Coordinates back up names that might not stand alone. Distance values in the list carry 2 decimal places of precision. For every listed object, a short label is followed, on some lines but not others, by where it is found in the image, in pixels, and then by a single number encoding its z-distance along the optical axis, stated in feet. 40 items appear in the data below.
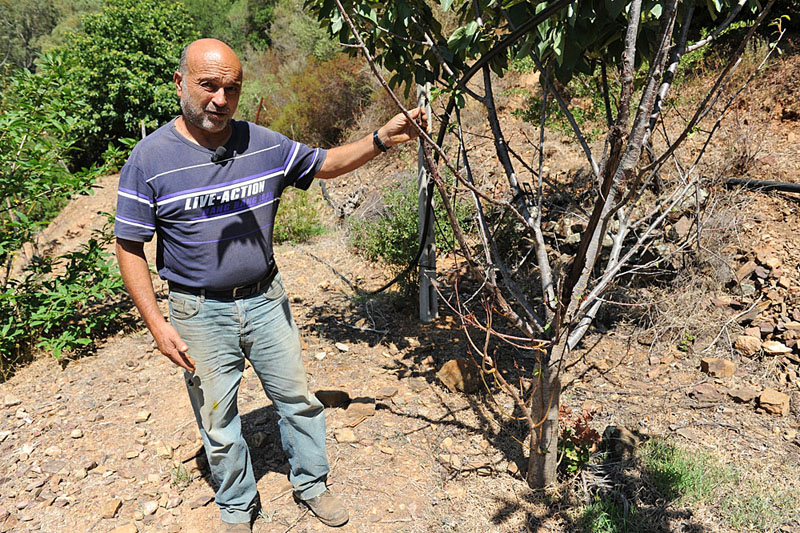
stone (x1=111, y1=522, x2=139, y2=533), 7.59
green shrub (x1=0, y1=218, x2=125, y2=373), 12.38
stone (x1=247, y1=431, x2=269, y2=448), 9.32
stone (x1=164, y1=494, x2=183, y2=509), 8.20
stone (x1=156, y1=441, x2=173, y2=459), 9.18
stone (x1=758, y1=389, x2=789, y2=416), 9.71
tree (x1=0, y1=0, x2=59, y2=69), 90.17
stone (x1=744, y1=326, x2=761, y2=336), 11.53
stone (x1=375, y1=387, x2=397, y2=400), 10.57
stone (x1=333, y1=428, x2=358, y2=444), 9.34
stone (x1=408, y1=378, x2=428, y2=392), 10.87
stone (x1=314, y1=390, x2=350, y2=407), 10.27
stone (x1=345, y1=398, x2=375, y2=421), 9.97
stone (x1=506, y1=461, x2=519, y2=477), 8.58
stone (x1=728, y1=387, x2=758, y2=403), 10.05
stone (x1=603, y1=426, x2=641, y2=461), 8.63
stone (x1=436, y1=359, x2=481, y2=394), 10.53
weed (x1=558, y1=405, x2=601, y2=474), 8.23
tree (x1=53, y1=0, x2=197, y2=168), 35.50
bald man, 6.35
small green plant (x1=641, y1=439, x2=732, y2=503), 7.88
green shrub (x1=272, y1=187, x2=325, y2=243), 20.42
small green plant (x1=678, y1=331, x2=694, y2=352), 11.75
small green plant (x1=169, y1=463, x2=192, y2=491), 8.54
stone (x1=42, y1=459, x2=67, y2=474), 8.98
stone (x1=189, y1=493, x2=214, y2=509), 8.14
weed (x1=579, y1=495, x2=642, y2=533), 7.44
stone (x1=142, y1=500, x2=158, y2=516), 8.07
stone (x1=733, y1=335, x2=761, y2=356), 11.19
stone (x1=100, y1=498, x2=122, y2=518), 7.92
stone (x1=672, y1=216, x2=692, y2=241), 13.66
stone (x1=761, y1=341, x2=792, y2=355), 10.98
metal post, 12.70
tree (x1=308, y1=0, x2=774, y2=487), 5.16
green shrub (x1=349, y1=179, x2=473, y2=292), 14.30
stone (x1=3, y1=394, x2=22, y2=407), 11.02
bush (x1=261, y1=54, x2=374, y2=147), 31.17
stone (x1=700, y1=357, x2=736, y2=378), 10.80
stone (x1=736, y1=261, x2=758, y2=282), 12.70
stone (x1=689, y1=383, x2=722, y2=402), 10.18
